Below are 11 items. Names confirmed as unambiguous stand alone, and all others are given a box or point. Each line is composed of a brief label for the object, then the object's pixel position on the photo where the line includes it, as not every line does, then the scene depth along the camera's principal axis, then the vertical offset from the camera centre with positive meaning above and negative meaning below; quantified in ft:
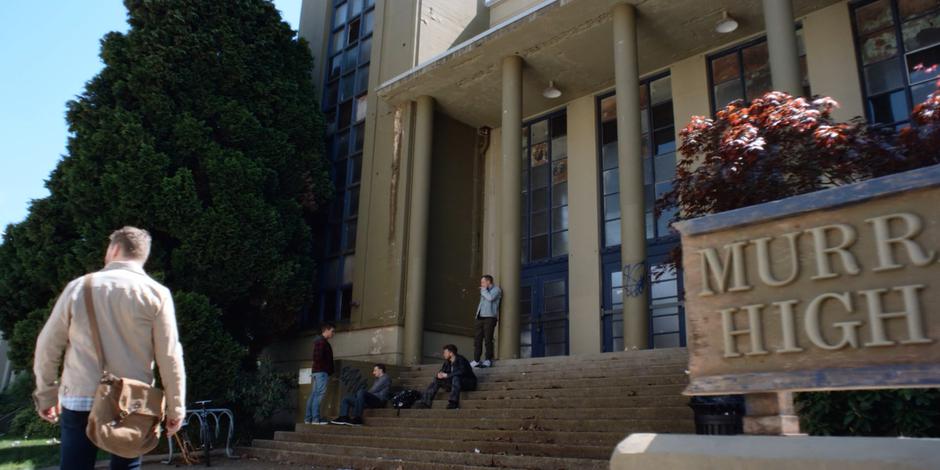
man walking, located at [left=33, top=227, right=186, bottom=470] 10.96 +0.78
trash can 22.26 -0.15
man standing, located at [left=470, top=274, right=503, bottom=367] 42.42 +5.62
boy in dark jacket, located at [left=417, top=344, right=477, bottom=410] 35.99 +1.41
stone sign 9.70 +1.81
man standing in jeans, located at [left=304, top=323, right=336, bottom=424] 38.83 +1.49
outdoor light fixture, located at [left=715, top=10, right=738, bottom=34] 41.93 +22.95
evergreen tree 43.37 +14.66
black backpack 37.55 +0.24
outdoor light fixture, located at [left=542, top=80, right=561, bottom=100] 50.78 +22.62
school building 39.88 +19.04
